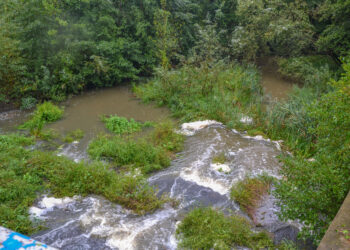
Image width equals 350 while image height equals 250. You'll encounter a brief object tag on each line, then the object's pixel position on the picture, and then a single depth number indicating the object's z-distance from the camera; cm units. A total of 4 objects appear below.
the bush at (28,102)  982
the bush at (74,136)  771
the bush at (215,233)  420
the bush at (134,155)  653
